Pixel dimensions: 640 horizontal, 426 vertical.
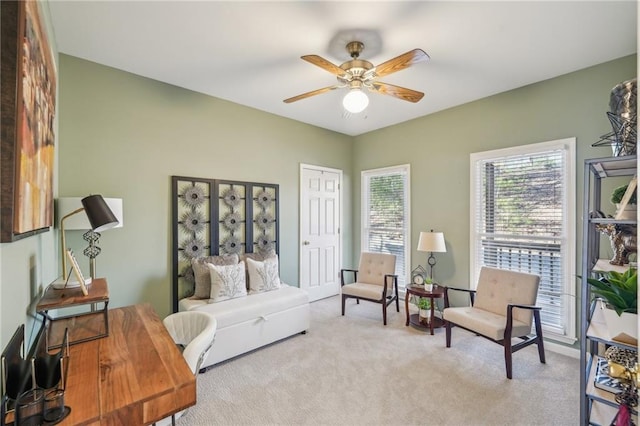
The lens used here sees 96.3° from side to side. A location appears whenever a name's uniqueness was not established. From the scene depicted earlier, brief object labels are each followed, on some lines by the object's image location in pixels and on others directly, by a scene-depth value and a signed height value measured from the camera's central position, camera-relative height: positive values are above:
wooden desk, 0.97 -0.66
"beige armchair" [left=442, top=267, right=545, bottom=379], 2.55 -1.00
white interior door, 4.49 -0.30
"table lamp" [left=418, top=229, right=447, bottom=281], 3.65 -0.38
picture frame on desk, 1.56 -0.36
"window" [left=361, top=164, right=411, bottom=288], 4.44 -0.01
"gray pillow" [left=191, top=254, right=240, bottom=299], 3.11 -0.73
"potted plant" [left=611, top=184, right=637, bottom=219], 1.49 +0.02
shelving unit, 1.51 -0.65
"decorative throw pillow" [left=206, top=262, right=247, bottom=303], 2.99 -0.75
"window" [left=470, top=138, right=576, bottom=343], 2.91 -0.08
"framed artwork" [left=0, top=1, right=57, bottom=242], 0.88 +0.33
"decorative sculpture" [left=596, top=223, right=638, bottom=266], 1.79 -0.18
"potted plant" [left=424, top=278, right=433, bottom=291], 3.47 -0.89
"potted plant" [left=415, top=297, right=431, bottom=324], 3.52 -1.19
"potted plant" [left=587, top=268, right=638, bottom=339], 1.34 -0.43
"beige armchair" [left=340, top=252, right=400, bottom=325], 3.63 -0.97
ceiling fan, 2.10 +1.09
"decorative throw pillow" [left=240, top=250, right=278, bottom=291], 3.59 -0.56
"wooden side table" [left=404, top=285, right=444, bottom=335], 3.34 -1.02
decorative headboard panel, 3.23 -0.10
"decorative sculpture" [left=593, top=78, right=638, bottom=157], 1.56 +0.54
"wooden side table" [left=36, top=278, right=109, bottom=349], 1.47 -0.64
